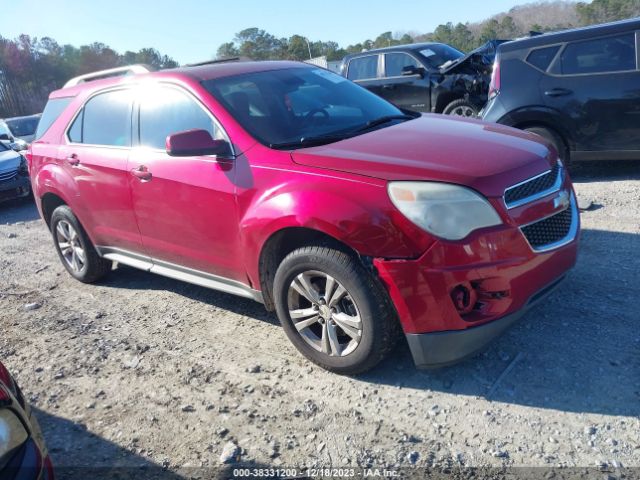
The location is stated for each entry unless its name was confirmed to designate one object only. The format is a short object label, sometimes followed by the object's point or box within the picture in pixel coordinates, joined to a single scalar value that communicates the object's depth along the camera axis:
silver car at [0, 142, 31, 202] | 10.19
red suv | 2.74
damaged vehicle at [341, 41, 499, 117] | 9.82
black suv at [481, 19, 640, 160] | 6.06
